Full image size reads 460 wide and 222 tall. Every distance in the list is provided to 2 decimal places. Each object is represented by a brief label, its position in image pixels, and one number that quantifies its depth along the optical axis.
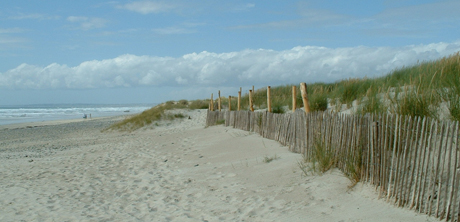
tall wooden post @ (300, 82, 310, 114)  7.93
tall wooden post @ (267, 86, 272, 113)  11.16
